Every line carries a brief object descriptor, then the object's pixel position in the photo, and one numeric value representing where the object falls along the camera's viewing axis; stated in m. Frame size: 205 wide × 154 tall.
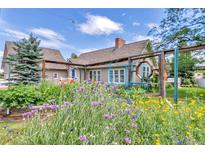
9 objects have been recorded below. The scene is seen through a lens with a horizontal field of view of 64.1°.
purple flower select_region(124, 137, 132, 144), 1.37
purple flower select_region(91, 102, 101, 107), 1.71
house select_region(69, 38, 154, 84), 11.57
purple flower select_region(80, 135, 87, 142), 1.27
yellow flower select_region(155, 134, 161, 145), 1.42
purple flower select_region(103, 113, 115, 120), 1.55
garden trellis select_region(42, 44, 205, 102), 3.60
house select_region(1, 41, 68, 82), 13.92
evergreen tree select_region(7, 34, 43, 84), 8.77
